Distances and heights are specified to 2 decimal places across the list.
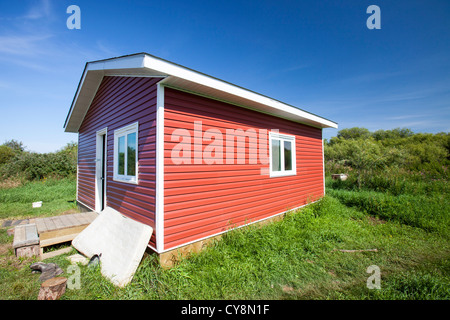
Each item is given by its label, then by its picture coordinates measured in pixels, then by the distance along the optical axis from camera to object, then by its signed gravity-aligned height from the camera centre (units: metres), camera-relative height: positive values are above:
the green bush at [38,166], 12.56 -0.22
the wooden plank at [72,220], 4.26 -1.39
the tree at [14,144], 26.70 +2.67
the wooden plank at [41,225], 3.87 -1.35
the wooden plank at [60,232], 3.81 -1.48
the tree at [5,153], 21.98 +1.18
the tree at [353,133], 45.74 +7.00
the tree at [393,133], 38.63 +5.57
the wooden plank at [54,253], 3.71 -1.82
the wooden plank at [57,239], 3.78 -1.60
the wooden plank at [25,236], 3.58 -1.47
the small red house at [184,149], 3.18 +0.27
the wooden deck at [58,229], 3.79 -1.40
